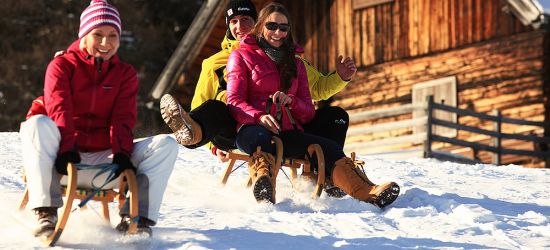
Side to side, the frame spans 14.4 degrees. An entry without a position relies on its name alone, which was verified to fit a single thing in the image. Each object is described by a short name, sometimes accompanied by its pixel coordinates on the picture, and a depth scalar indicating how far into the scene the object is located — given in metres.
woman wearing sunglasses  12.59
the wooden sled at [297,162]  12.67
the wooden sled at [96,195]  9.72
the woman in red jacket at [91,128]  9.90
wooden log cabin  31.20
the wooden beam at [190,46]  34.09
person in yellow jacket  12.93
